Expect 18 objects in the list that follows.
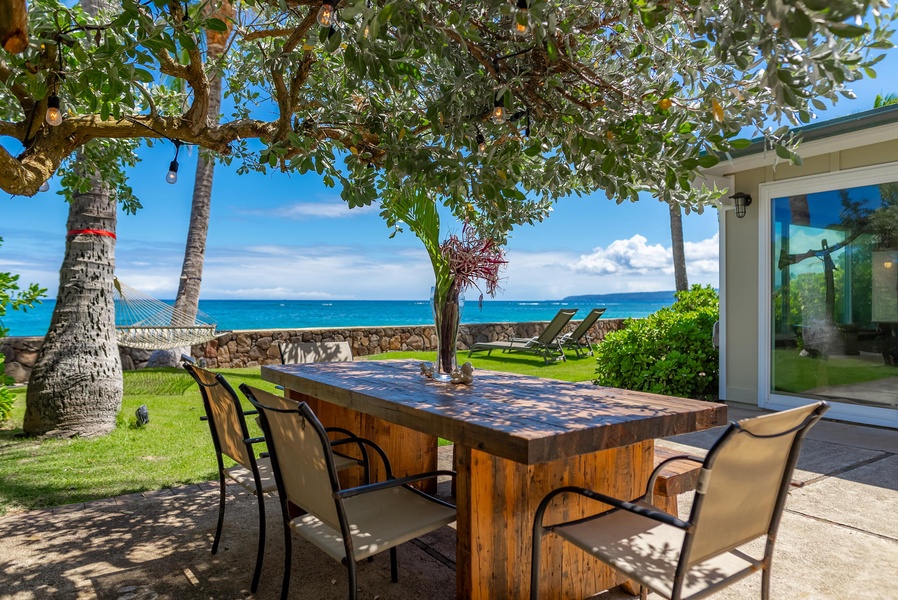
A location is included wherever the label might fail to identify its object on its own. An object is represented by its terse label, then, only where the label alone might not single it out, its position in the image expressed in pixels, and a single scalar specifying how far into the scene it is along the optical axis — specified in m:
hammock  6.59
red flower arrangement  2.77
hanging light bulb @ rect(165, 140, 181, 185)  3.57
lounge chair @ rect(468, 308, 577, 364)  10.26
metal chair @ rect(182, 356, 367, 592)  2.32
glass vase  2.81
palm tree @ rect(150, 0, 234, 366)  8.91
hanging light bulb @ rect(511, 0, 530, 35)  1.72
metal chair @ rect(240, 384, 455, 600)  1.82
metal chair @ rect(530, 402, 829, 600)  1.55
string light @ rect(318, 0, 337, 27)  1.87
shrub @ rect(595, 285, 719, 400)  6.48
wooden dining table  1.80
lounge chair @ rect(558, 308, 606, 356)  10.40
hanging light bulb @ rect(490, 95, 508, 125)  2.36
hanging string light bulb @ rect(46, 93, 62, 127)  2.37
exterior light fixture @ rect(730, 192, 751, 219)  6.10
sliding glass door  5.13
